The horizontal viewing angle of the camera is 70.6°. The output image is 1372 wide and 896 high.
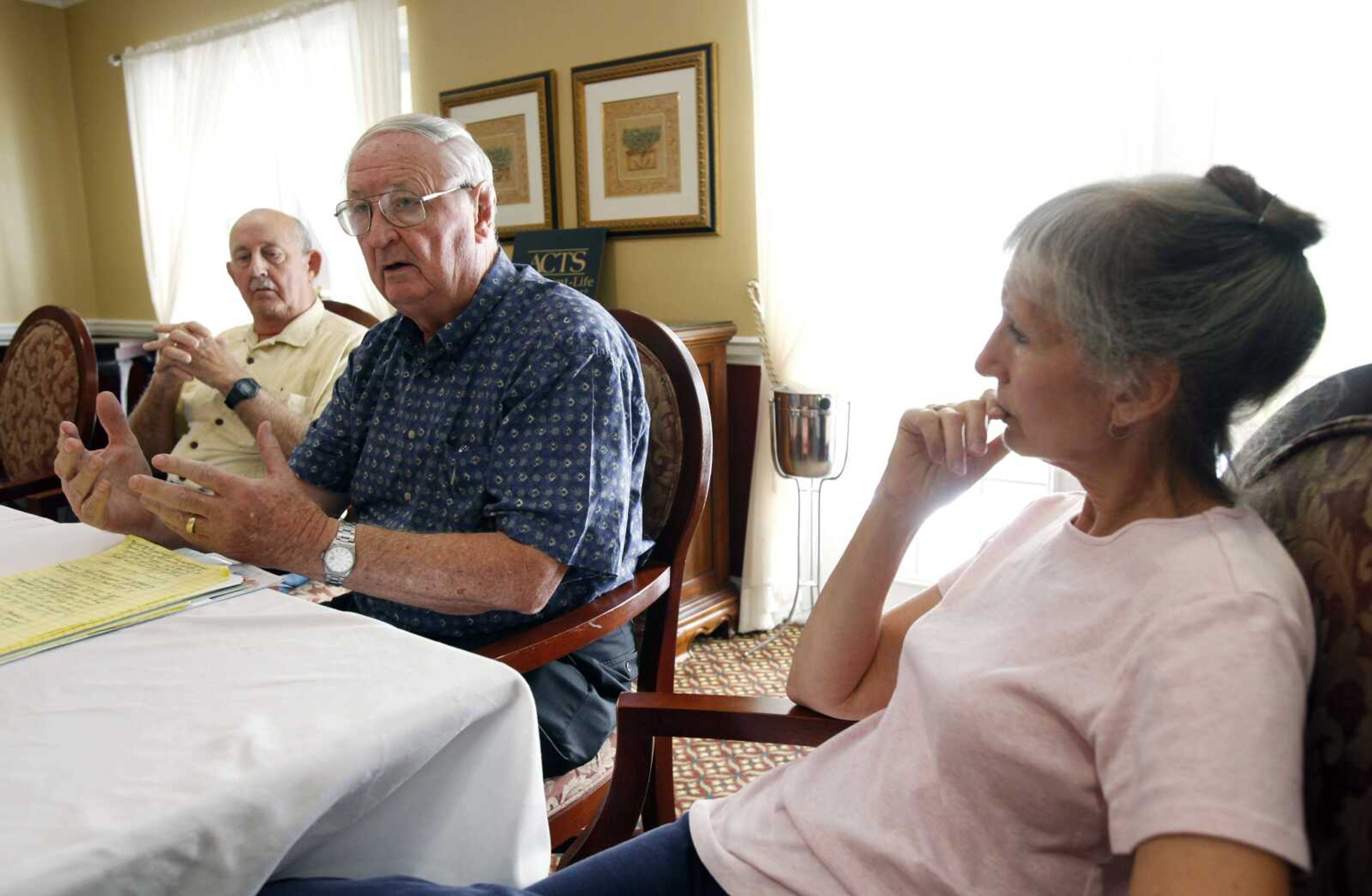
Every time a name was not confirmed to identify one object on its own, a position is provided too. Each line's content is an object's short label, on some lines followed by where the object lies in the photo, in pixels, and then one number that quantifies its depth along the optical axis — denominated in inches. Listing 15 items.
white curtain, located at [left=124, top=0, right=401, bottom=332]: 163.9
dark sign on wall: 141.0
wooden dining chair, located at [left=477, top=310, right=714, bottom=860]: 54.7
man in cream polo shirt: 96.3
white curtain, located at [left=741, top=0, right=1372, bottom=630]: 85.3
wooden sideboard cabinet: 123.2
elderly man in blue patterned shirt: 51.4
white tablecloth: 26.9
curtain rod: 169.0
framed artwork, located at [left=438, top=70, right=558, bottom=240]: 146.4
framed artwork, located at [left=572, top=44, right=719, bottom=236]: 130.0
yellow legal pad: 39.6
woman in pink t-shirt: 25.7
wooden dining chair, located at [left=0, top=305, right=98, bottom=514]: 100.5
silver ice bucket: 110.8
